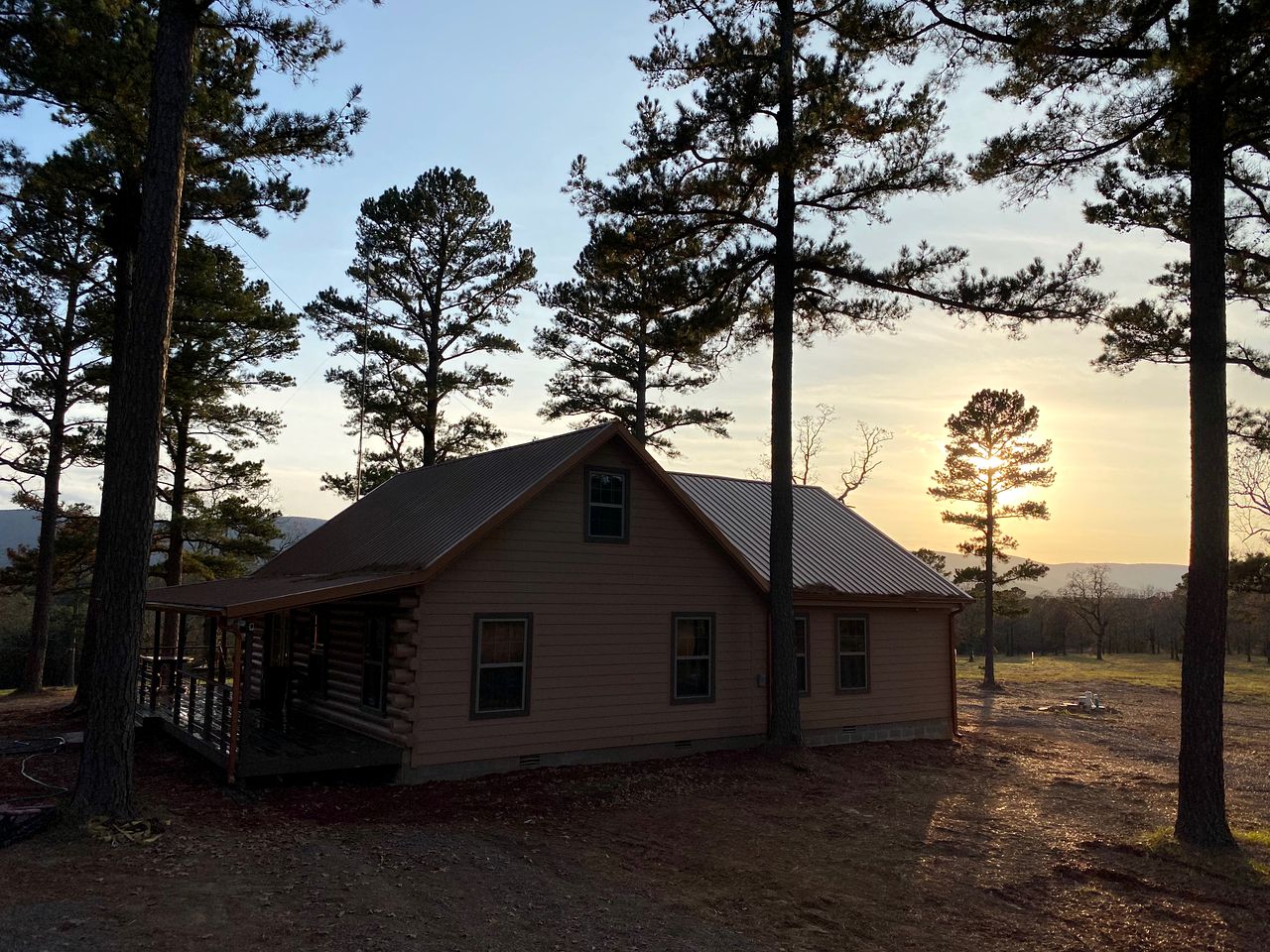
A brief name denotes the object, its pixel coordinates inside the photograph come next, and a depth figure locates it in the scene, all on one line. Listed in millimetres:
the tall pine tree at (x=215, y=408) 20484
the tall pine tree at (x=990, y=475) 33281
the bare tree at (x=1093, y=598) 56794
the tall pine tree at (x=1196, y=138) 9789
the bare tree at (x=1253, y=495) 26984
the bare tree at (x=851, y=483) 36188
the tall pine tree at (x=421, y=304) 25469
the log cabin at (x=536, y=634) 11734
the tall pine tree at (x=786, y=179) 13328
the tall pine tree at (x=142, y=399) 8633
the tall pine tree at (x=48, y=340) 18516
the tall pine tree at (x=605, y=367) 27547
